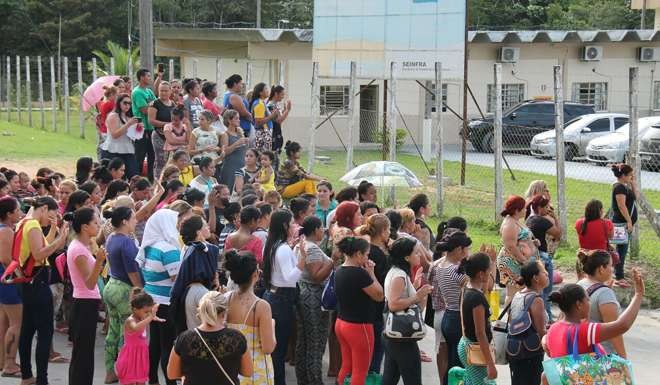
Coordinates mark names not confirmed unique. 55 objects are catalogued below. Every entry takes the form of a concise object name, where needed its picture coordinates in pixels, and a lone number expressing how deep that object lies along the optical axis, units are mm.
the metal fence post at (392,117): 17453
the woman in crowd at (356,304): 8391
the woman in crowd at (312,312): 9008
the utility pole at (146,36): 19891
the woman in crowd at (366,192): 11477
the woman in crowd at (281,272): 8758
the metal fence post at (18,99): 31969
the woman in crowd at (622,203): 13367
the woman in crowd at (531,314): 7844
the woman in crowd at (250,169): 13297
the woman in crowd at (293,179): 13445
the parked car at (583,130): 27750
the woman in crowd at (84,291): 8664
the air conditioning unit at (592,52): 35094
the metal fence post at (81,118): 27375
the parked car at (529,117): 29625
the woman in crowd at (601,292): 7496
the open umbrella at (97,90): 17953
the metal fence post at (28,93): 31266
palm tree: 35219
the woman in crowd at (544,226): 10883
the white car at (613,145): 25094
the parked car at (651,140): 24500
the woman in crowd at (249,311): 7406
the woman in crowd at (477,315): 7809
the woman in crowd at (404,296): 8289
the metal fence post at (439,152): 17641
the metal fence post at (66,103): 27334
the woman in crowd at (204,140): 14336
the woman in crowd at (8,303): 9156
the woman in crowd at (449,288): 8641
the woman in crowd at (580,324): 6844
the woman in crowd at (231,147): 14695
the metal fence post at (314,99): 19312
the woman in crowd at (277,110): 16766
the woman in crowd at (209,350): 6691
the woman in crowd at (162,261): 8812
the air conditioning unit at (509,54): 34719
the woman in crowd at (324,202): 11586
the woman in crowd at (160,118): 15156
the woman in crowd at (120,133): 15062
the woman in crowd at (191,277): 8312
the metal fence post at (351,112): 18281
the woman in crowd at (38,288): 8977
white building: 33406
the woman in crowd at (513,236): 10242
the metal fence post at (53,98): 29231
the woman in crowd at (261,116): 16375
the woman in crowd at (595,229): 12148
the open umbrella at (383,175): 13719
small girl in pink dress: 8570
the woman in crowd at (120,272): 8789
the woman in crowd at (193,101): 15716
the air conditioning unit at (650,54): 35438
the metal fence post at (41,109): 30653
